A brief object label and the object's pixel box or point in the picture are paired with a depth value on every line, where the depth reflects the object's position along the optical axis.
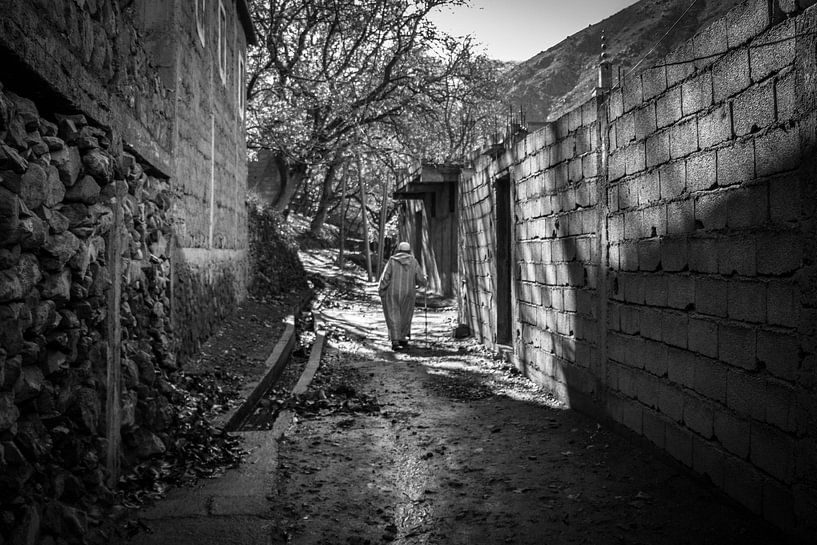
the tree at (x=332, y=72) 19.75
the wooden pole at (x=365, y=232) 26.86
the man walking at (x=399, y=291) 11.85
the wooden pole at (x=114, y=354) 4.19
